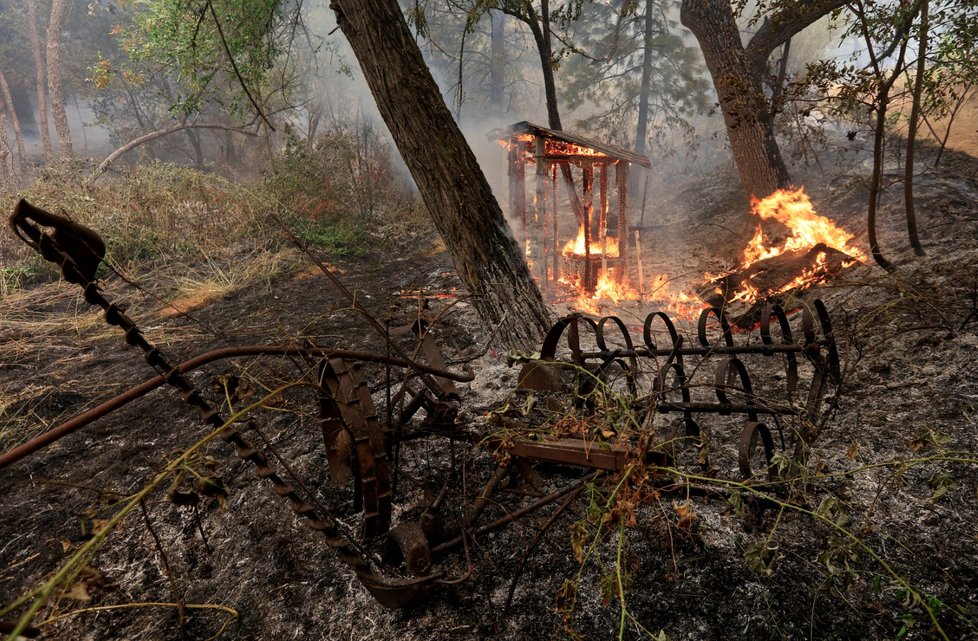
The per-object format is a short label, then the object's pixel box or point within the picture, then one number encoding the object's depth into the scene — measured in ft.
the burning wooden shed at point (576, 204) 29.53
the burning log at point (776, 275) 20.99
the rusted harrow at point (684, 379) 6.53
